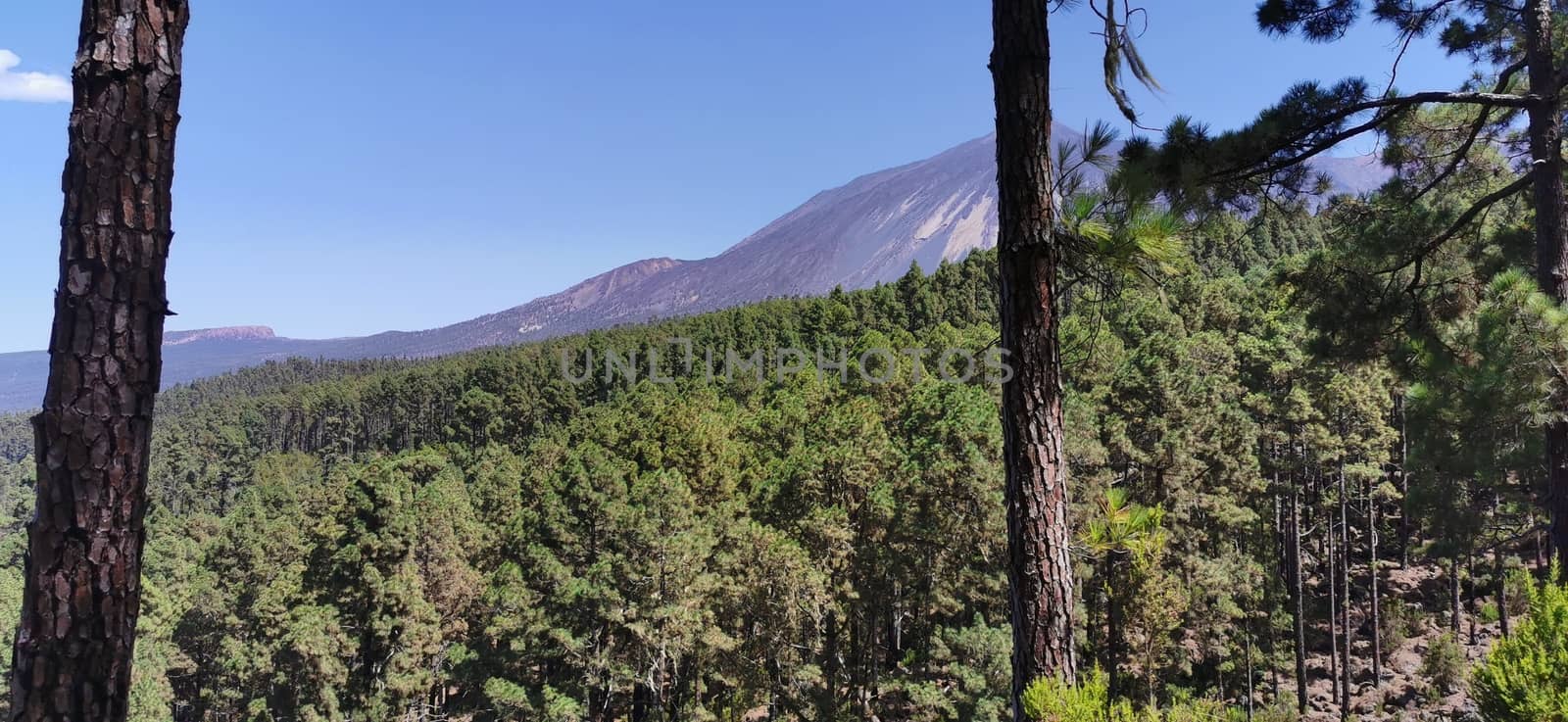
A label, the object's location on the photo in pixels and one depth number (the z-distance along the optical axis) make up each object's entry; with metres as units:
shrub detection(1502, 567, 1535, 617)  16.85
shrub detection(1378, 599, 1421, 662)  18.95
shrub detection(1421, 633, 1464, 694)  14.98
